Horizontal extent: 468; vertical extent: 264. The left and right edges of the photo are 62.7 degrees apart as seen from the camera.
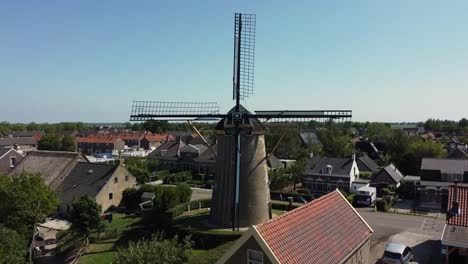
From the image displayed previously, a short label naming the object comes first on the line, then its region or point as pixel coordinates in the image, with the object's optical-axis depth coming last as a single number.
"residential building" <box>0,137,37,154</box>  87.88
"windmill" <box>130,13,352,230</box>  24.95
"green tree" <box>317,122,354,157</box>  65.62
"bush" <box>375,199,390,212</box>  37.06
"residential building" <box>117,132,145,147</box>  116.44
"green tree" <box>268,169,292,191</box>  47.34
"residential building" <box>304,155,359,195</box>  46.22
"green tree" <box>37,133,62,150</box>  73.00
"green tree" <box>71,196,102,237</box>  26.80
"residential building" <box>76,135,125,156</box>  102.12
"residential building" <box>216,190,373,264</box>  13.05
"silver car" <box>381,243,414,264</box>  20.70
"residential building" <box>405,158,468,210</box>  40.53
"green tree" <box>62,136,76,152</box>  74.31
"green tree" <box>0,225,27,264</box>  19.62
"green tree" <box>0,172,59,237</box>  25.95
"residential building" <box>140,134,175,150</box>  112.55
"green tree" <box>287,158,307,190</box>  49.29
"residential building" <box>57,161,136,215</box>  36.12
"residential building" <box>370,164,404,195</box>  45.59
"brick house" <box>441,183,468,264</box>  19.64
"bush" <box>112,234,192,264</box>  14.94
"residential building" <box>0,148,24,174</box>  47.09
